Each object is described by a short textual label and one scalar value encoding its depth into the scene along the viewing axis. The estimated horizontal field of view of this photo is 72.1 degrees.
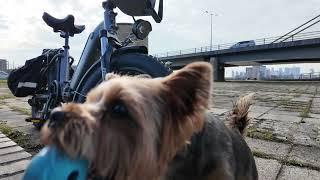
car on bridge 33.01
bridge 26.99
